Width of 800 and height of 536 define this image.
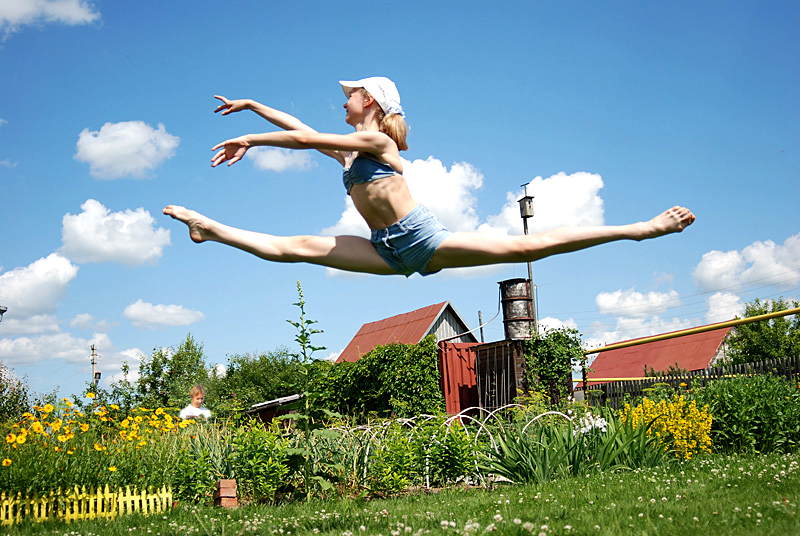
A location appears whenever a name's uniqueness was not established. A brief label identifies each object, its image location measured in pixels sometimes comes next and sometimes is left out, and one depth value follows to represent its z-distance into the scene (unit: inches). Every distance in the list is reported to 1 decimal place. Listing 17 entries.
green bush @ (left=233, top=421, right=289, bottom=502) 241.1
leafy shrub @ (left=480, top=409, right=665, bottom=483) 239.8
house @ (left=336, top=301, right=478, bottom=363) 1013.2
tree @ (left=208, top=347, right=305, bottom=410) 1249.4
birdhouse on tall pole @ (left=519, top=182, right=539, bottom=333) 647.1
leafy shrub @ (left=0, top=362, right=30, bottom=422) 560.8
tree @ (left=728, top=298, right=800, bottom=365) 1011.9
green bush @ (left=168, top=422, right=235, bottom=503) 249.9
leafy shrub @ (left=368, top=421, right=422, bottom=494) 241.9
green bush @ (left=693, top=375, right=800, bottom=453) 304.2
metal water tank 428.1
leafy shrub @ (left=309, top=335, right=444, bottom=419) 459.8
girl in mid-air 137.9
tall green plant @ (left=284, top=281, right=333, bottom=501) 228.2
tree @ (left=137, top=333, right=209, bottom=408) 636.3
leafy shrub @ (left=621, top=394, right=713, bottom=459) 290.5
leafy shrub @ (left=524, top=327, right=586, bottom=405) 420.2
